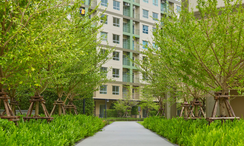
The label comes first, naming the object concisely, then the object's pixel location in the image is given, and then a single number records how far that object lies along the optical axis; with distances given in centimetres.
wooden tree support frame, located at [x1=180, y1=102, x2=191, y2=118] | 1664
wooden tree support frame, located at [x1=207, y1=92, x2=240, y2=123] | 979
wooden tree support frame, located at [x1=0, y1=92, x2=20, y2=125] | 893
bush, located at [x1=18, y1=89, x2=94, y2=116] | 2042
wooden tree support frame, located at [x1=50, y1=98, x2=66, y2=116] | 1604
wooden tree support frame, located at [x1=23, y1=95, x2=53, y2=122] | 1192
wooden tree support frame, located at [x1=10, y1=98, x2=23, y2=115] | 1539
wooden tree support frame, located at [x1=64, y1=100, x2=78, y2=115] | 1926
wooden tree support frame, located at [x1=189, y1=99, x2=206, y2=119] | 1463
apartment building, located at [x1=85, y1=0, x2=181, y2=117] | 5303
